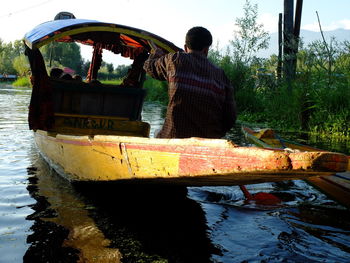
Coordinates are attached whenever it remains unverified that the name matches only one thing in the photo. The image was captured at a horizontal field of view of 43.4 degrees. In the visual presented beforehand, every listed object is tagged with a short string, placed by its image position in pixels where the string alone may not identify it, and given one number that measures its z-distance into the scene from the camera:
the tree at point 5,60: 69.88
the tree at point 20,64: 55.54
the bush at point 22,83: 47.69
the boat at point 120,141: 2.50
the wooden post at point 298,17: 13.14
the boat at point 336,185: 4.45
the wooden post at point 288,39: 11.93
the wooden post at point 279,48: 13.77
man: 3.66
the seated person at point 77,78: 7.36
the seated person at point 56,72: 7.29
